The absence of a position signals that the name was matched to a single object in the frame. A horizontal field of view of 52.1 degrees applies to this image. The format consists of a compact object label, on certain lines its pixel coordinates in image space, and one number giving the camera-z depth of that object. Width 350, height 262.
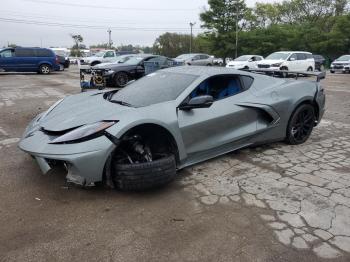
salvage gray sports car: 3.44
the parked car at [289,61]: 19.76
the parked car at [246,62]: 21.95
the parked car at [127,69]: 13.81
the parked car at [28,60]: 20.05
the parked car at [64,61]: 25.03
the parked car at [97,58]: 28.70
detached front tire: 3.49
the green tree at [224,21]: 40.59
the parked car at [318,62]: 26.97
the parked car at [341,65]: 25.44
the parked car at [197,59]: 24.25
